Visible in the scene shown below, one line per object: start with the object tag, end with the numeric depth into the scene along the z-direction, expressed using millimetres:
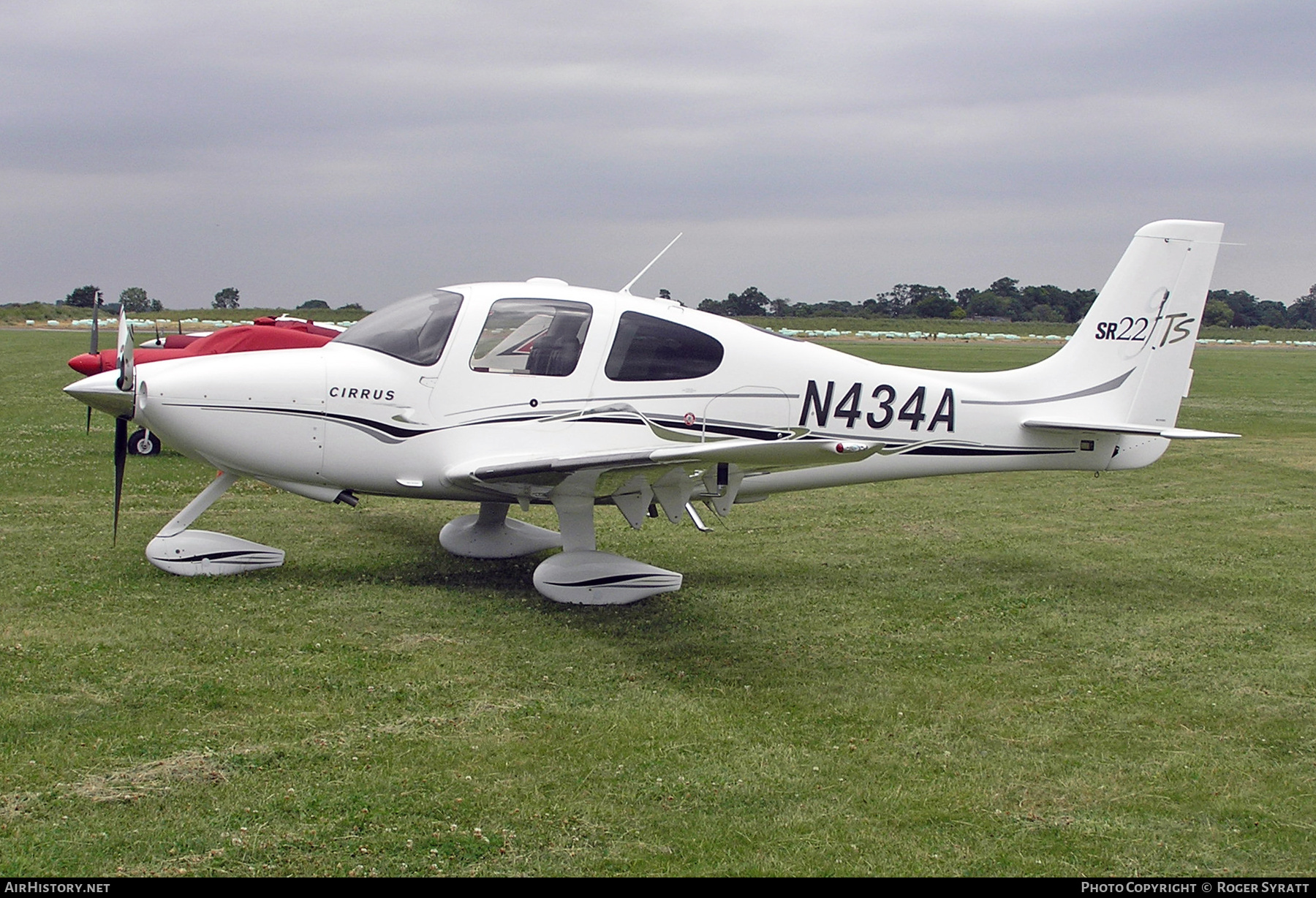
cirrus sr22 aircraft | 7723
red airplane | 14289
